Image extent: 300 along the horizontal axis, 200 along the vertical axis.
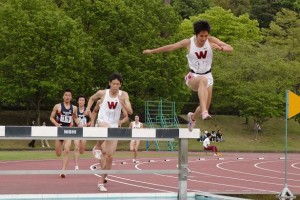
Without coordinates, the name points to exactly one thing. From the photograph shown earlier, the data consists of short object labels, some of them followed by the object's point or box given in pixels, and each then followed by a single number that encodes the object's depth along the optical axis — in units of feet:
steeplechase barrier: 29.09
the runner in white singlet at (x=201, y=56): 35.60
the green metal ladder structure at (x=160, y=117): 155.14
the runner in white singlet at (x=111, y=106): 42.29
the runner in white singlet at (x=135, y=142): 82.42
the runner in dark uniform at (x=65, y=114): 51.93
